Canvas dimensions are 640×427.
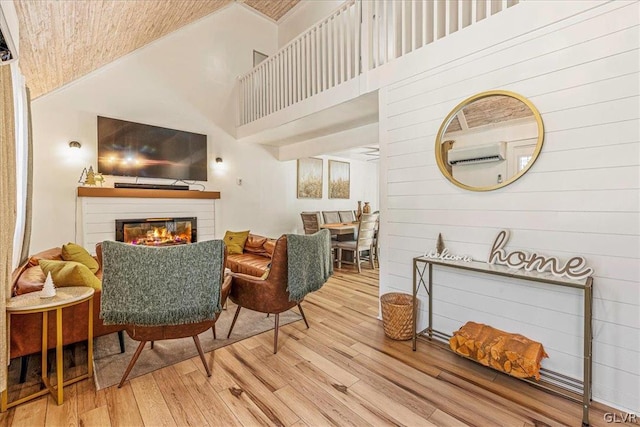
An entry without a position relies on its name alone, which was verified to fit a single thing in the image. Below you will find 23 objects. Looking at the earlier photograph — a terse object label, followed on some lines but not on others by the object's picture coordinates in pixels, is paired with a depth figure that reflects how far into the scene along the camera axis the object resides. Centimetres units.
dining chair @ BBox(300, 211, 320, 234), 578
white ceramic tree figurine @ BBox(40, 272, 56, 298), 172
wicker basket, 249
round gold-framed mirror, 203
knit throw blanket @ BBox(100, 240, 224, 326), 173
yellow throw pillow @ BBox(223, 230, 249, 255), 434
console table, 160
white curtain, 154
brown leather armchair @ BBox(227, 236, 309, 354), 235
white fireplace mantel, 392
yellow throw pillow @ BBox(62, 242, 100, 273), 291
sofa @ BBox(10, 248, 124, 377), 180
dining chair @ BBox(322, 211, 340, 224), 639
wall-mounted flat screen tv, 412
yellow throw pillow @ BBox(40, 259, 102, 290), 198
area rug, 205
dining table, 538
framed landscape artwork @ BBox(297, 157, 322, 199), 656
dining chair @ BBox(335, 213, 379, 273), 492
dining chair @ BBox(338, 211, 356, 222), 693
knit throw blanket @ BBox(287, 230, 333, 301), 235
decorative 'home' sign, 178
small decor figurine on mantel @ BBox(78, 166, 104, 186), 387
